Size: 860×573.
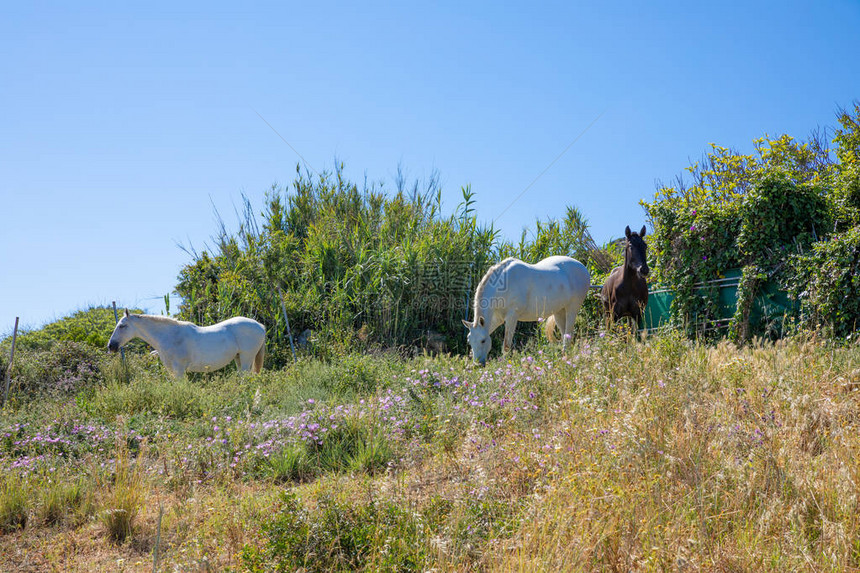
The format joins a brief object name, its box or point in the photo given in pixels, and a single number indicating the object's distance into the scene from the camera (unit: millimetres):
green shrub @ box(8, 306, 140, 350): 12516
